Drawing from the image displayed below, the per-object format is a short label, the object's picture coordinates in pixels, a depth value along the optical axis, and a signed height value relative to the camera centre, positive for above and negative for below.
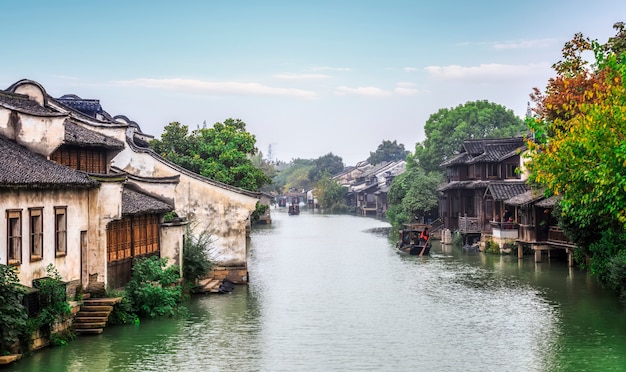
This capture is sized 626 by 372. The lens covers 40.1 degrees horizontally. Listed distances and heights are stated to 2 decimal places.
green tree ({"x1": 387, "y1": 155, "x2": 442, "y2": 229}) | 77.75 +2.81
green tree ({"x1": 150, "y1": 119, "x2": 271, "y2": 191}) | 53.72 +4.98
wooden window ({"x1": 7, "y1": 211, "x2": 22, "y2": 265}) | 23.88 -0.12
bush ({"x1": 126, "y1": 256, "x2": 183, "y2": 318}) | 30.75 -2.18
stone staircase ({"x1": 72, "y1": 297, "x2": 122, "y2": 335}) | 27.17 -2.73
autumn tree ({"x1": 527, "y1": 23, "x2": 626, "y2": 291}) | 27.48 +2.18
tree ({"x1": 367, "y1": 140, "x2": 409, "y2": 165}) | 176.00 +15.20
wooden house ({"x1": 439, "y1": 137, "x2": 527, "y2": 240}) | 60.97 +3.13
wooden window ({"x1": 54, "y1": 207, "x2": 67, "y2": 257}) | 26.27 +0.02
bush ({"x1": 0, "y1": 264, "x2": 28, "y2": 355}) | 21.75 -2.01
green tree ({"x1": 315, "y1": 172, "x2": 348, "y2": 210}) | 145.50 +5.68
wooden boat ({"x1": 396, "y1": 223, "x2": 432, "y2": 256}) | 57.88 -1.10
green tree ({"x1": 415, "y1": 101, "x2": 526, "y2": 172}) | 91.44 +10.68
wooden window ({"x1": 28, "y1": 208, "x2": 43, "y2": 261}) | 24.97 -0.04
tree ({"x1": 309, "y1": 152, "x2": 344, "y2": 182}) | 185.15 +13.51
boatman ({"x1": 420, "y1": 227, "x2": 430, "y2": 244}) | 59.31 -0.68
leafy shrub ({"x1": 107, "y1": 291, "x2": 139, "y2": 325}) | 29.05 -2.81
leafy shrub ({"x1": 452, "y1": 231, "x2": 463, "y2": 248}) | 66.25 -1.11
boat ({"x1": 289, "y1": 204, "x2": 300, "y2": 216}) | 129.00 +2.70
